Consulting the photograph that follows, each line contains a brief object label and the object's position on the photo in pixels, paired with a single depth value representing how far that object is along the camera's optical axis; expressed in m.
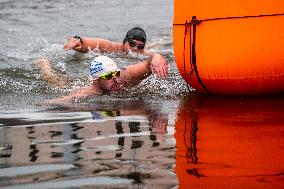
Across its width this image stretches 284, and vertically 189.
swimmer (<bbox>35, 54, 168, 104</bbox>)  14.45
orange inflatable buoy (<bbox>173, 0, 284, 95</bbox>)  12.02
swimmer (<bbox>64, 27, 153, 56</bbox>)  18.70
